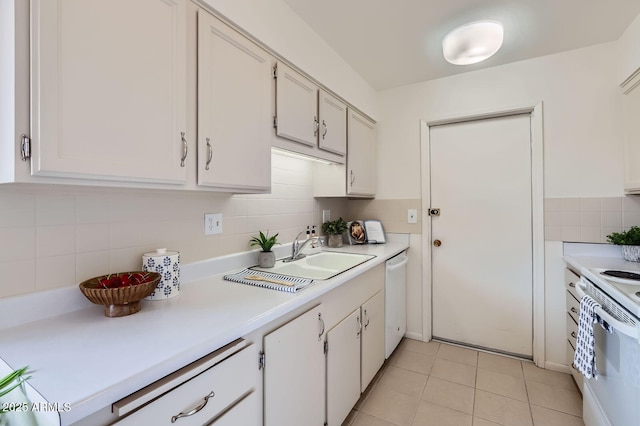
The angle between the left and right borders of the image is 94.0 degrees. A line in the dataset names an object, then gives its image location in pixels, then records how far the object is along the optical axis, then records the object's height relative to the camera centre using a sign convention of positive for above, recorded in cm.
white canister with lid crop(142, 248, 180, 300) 117 -22
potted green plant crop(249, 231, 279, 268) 173 -24
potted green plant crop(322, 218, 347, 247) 251 -15
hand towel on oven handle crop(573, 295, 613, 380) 133 -58
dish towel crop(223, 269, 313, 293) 128 -31
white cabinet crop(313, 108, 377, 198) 232 +34
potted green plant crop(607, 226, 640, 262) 183 -18
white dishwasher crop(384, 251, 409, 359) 219 -70
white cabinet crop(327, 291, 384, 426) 149 -82
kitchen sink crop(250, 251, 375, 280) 174 -34
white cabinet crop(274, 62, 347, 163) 161 +59
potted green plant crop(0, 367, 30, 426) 60 -35
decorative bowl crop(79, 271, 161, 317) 94 -25
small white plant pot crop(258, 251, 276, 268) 173 -27
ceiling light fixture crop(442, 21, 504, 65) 173 +101
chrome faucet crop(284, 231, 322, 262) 199 -24
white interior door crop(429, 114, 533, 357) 235 -17
